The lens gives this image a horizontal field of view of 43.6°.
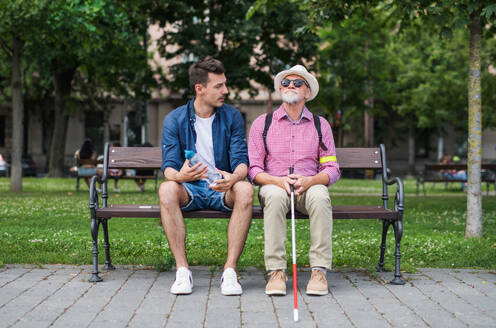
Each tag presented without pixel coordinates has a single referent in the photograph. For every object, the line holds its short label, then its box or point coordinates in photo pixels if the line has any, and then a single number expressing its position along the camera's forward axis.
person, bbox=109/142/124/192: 15.31
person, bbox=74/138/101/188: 15.71
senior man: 4.68
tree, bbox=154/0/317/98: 19.33
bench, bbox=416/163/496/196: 15.53
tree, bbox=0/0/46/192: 12.82
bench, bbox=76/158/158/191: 15.29
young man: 4.70
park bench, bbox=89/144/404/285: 4.88
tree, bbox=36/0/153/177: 13.22
